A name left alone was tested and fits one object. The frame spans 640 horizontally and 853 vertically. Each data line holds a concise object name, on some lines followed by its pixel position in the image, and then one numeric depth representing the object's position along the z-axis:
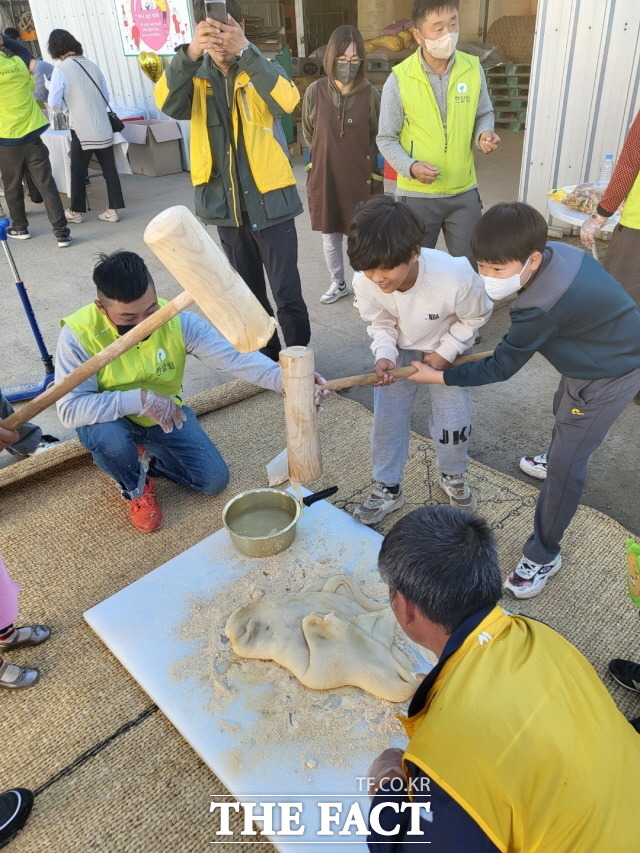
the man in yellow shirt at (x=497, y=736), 0.97
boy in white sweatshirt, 1.92
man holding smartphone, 2.77
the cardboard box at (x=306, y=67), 9.58
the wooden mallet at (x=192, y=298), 1.53
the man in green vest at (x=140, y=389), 2.18
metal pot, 2.21
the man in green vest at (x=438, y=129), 3.24
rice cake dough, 1.76
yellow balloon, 7.52
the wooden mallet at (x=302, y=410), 1.86
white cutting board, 1.56
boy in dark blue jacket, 1.77
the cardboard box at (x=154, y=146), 8.19
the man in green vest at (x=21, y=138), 5.56
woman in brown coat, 3.68
